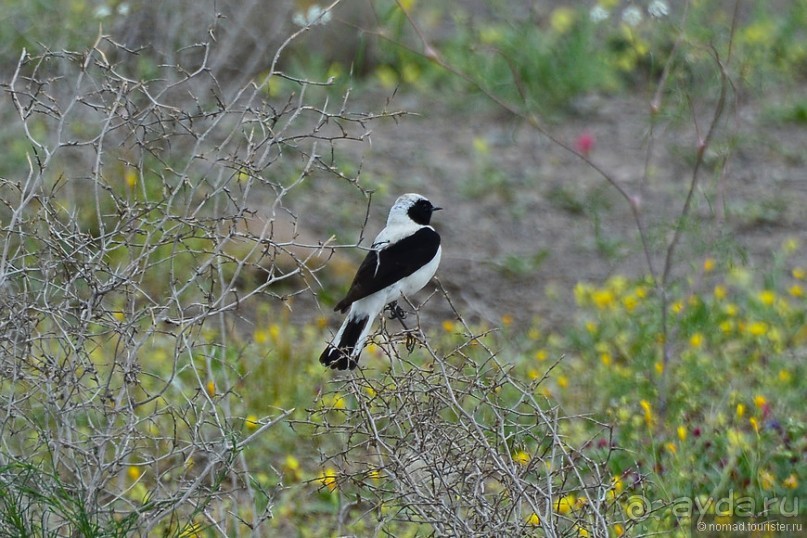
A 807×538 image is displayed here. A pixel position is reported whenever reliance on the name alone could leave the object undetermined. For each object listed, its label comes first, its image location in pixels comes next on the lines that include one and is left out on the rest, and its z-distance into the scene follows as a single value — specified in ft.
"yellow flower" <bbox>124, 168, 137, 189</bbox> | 43.60
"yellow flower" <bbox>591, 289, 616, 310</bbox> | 42.01
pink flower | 53.52
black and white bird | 30.72
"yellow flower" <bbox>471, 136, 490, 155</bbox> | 60.34
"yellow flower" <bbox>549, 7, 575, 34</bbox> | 70.59
